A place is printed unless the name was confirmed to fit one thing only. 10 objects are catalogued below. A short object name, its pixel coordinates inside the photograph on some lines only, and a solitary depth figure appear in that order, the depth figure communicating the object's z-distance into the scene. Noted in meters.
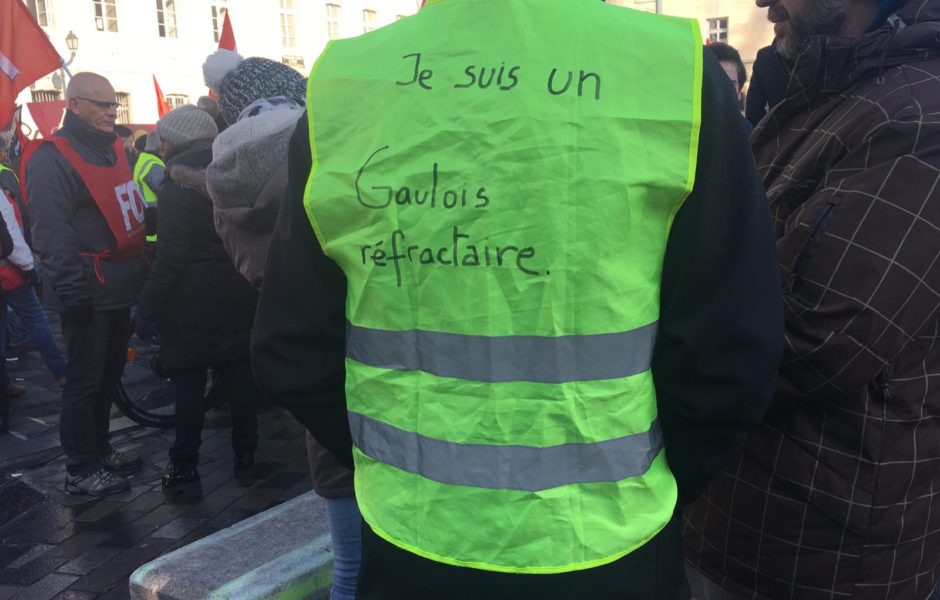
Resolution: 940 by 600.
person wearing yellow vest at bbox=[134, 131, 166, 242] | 6.91
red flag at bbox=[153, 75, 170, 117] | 11.52
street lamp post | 18.62
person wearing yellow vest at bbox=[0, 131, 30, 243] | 7.38
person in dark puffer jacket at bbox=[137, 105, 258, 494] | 3.96
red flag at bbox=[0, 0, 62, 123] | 4.99
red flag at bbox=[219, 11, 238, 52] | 8.30
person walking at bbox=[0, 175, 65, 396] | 5.70
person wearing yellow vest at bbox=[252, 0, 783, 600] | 1.18
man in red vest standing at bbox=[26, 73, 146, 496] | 4.02
